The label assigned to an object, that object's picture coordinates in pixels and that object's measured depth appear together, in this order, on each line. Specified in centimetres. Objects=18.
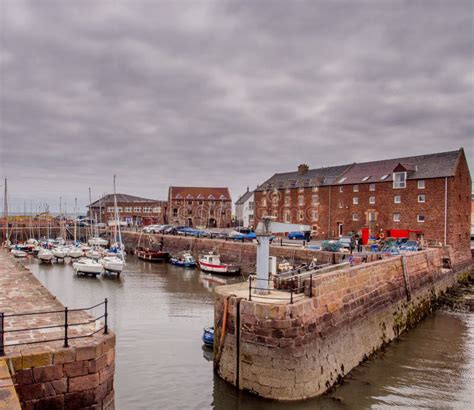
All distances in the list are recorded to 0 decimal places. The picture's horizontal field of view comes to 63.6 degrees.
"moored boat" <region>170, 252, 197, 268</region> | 4306
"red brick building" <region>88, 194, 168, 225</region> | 10056
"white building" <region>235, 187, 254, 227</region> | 7706
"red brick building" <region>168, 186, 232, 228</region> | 8750
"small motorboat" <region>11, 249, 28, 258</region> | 5006
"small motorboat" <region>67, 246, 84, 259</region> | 5034
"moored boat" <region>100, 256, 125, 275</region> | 3697
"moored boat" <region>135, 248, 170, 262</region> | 4919
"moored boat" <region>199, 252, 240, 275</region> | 3766
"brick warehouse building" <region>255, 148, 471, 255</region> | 3766
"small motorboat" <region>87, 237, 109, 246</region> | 5900
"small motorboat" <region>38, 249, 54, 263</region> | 4753
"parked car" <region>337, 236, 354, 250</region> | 3347
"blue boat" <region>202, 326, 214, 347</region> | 1616
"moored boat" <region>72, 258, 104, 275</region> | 3691
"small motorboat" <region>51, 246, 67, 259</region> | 4944
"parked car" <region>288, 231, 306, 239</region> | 4844
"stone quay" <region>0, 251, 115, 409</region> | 668
